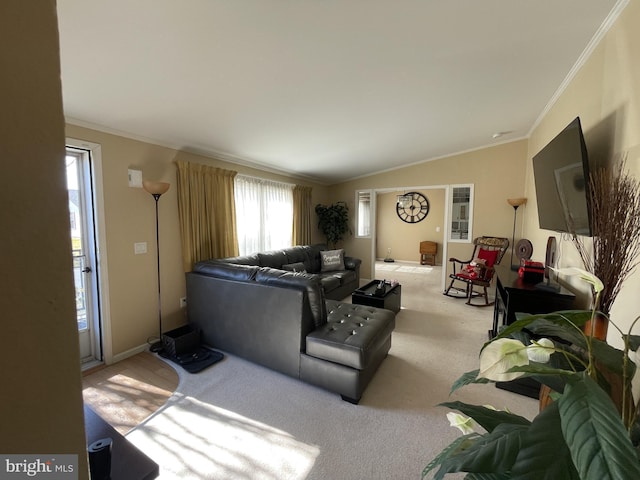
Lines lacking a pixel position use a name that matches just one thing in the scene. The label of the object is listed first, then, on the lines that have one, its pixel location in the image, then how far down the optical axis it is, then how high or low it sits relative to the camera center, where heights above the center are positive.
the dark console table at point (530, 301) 2.19 -0.66
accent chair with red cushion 4.35 -0.70
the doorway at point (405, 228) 7.82 -0.14
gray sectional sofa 2.12 -0.90
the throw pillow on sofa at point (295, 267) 4.17 -0.68
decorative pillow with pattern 4.87 -0.66
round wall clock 7.94 +0.43
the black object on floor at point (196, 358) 2.52 -1.31
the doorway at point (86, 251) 2.50 -0.27
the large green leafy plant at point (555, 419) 0.45 -0.38
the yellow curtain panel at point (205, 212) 3.18 +0.13
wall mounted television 1.77 +0.32
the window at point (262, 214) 4.07 +0.15
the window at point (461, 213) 5.02 +0.20
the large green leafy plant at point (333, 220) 5.93 +0.07
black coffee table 3.41 -0.94
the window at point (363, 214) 6.07 +0.21
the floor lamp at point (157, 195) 2.64 +0.28
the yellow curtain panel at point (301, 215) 5.21 +0.15
